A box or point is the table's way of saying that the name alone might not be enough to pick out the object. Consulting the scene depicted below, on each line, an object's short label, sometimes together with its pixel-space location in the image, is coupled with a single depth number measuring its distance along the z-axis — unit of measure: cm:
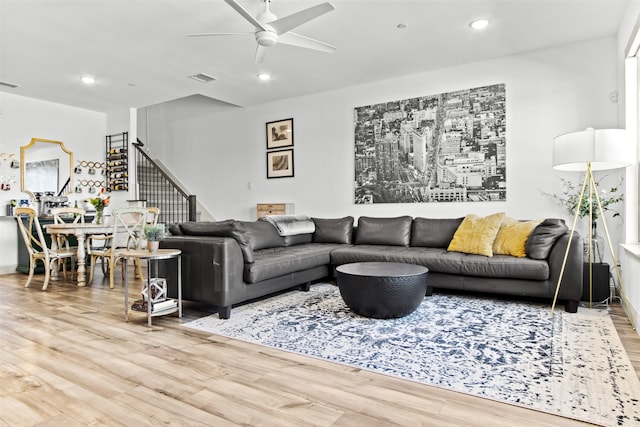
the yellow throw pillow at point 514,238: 393
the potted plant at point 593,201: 405
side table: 321
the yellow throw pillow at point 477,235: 409
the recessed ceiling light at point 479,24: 396
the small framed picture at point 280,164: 676
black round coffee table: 314
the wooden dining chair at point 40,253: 484
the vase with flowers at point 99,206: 533
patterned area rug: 196
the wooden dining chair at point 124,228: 474
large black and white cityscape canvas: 499
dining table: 489
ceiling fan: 307
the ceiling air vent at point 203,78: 548
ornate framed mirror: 637
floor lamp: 321
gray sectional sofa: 344
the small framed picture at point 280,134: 675
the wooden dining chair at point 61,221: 541
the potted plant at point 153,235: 336
